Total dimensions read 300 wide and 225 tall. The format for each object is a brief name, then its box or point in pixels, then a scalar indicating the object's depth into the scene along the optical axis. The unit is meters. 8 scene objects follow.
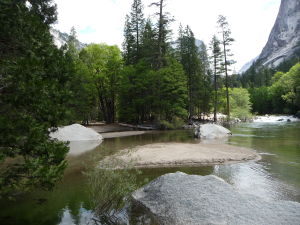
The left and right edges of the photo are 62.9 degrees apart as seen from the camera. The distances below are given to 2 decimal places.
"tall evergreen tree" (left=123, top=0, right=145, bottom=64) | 38.94
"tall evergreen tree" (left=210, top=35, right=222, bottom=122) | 42.53
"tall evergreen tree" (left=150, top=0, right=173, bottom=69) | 31.09
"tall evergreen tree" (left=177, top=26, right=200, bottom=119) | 41.12
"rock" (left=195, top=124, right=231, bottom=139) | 22.11
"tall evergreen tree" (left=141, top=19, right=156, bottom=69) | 32.94
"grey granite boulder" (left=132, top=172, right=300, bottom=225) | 5.30
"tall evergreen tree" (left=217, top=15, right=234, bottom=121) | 41.75
